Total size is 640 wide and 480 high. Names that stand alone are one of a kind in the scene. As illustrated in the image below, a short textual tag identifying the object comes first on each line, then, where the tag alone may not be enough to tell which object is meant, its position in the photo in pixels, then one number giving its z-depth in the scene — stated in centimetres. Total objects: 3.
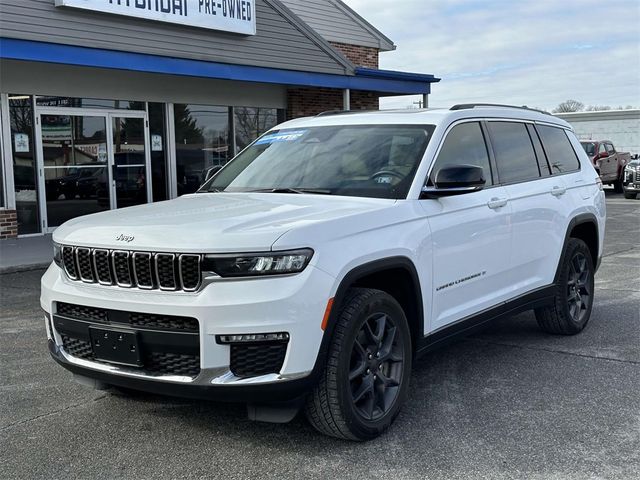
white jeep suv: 339
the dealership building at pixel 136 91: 1204
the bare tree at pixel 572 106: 7418
